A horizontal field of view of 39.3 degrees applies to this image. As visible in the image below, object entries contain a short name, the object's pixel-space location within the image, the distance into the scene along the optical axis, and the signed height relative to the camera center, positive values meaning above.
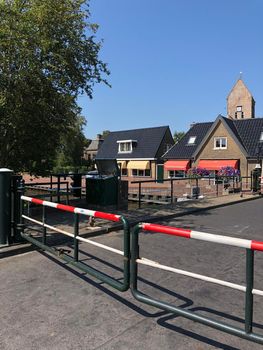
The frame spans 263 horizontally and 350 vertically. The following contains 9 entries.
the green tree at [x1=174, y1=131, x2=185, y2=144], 105.12 +9.28
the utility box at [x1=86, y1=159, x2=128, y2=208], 12.28 -0.75
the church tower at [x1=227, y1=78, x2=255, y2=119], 61.70 +11.13
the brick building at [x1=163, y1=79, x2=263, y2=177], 35.47 +2.10
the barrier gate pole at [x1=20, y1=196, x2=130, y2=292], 4.06 -1.24
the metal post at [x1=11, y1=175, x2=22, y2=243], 6.98 -0.84
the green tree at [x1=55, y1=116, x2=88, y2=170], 61.28 +1.84
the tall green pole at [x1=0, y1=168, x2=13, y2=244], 6.82 -0.71
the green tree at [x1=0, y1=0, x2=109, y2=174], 9.20 +2.50
